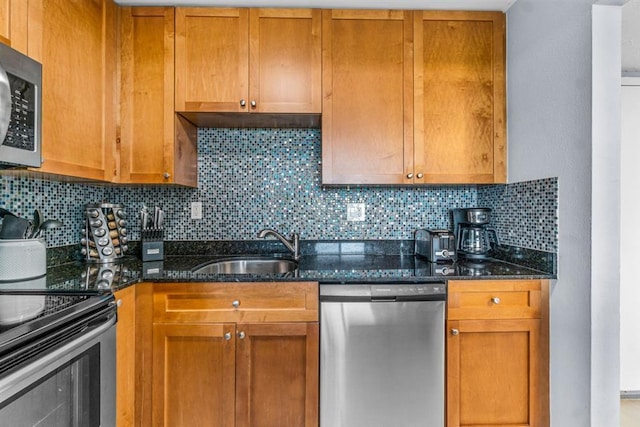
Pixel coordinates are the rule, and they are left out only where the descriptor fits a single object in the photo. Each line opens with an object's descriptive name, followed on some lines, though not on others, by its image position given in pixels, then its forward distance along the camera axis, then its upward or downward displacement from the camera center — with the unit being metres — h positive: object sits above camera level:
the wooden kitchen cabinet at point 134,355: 1.46 -0.60
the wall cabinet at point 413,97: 1.91 +0.60
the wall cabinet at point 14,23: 1.17 +0.62
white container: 1.39 -0.19
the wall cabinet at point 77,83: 1.37 +0.54
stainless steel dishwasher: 1.57 -0.62
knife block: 1.93 -0.18
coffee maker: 1.98 -0.12
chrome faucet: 2.04 -0.16
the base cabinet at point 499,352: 1.62 -0.62
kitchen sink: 2.07 -0.31
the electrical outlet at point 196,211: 2.20 +0.00
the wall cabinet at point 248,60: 1.88 +0.78
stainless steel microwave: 1.12 +0.32
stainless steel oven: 0.84 -0.41
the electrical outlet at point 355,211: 2.24 +0.01
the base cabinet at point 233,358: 1.57 -0.63
